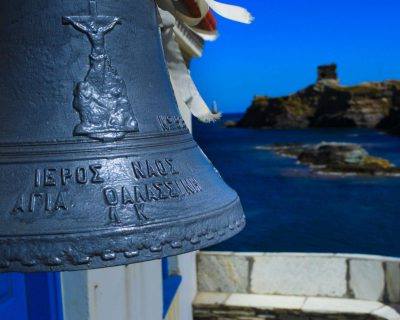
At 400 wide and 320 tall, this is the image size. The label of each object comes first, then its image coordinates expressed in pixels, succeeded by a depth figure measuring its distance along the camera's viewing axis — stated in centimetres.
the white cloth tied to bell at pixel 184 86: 195
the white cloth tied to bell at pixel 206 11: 176
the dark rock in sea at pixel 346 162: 2900
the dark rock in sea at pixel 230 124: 10771
